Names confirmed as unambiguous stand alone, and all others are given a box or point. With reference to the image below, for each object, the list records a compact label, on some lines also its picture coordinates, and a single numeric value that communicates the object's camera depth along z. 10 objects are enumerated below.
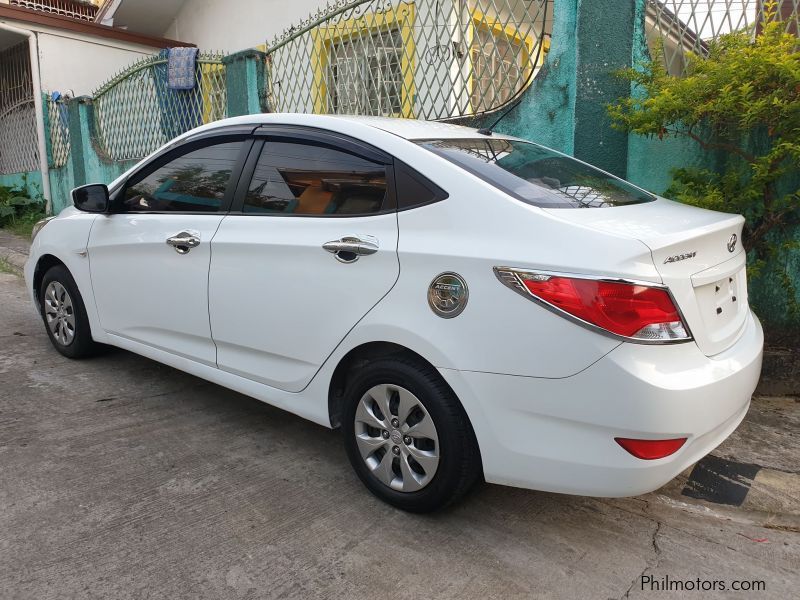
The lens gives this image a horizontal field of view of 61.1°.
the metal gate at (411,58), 5.24
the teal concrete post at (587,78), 4.71
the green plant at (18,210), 10.88
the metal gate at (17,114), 11.62
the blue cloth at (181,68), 8.13
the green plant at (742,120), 3.60
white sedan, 2.18
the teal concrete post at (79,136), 10.03
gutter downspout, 10.29
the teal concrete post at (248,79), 7.27
